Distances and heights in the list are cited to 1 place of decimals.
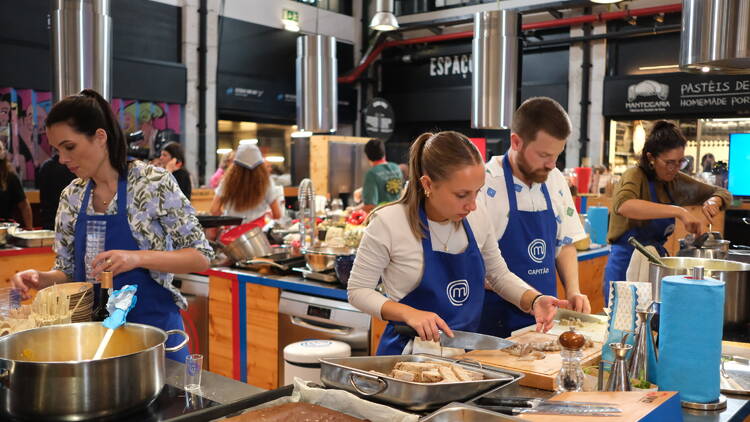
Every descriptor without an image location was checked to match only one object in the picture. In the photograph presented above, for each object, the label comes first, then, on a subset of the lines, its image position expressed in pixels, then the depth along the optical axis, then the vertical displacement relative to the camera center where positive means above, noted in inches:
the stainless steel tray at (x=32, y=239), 187.9 -20.2
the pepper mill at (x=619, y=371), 60.6 -17.8
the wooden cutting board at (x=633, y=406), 51.3 -18.5
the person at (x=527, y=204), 100.5 -4.7
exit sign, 514.3 +119.8
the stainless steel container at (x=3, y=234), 188.1 -19.1
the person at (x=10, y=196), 229.0 -10.1
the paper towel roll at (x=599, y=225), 206.8 -15.2
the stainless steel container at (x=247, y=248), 161.8 -18.8
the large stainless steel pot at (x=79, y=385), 51.2 -17.0
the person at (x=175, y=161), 230.8 +3.0
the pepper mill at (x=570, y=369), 61.1 -18.1
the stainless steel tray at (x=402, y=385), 54.3 -17.9
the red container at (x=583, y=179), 316.8 -1.7
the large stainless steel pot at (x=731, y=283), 87.4 -14.0
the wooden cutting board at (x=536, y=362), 66.6 -19.7
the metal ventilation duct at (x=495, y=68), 191.9 +30.7
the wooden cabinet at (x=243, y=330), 151.0 -37.2
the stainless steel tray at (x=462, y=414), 50.1 -18.1
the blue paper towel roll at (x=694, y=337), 60.7 -14.6
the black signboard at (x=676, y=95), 416.5 +53.1
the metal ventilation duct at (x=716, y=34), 85.0 +18.6
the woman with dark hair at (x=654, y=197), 140.3 -4.5
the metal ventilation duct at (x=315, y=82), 236.7 +31.5
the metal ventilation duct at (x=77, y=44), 185.6 +34.6
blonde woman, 81.5 -9.9
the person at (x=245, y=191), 207.6 -6.4
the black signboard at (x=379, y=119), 411.8 +33.2
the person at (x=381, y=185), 258.4 -4.8
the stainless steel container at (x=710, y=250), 112.0 -12.6
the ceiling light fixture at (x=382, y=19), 322.3 +73.7
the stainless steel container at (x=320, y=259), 144.6 -18.9
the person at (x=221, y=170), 320.7 -0.3
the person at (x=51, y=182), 200.5 -4.4
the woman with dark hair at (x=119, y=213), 87.0 -6.0
